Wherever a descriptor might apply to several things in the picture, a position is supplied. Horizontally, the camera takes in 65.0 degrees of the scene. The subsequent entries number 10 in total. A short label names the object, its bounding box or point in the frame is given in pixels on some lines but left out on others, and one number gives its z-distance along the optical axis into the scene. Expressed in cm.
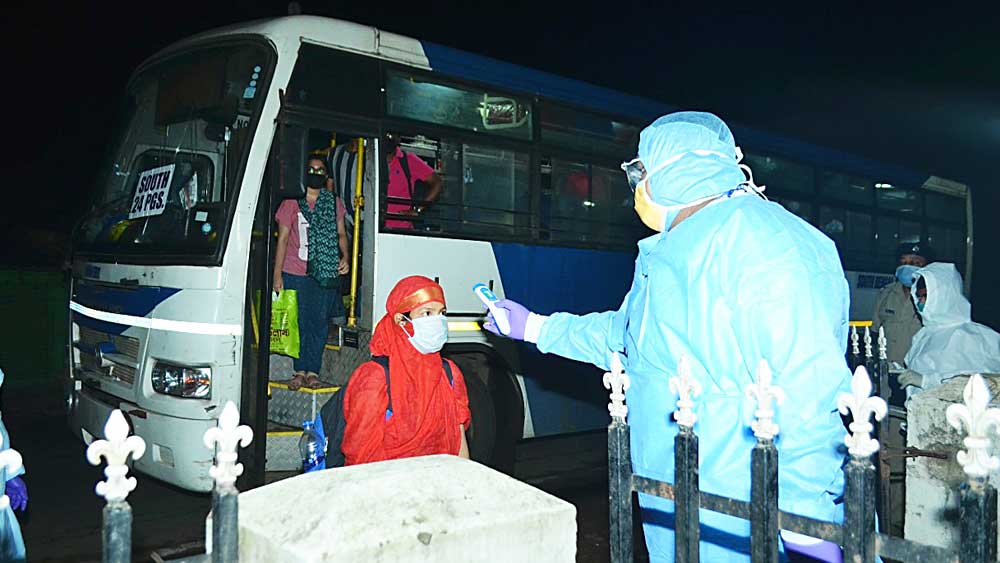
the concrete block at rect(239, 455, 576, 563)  152
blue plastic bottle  395
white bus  503
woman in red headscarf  371
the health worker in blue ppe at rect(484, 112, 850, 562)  237
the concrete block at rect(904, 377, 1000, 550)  366
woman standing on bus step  627
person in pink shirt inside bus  579
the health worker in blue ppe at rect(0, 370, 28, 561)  258
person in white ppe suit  519
